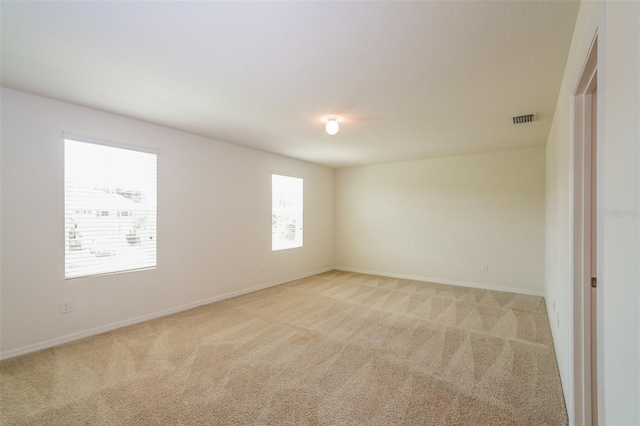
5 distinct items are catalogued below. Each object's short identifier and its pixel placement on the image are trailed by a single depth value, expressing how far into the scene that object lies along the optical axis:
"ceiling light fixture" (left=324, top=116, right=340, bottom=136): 3.37
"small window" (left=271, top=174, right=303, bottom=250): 5.52
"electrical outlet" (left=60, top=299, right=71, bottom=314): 2.99
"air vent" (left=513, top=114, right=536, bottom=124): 3.31
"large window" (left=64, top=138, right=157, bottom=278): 3.08
